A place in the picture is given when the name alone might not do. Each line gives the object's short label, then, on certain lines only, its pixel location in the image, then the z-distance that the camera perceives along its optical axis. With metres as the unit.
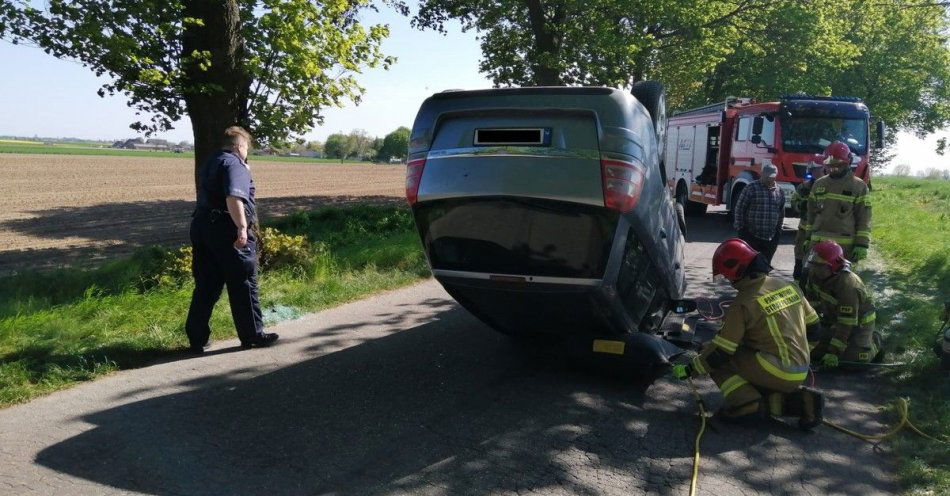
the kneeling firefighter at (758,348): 4.26
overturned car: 3.92
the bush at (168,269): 7.75
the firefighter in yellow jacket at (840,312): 5.48
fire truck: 14.13
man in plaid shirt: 8.09
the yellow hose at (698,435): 3.55
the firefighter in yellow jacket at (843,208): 6.98
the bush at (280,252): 8.98
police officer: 5.20
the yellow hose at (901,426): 4.28
